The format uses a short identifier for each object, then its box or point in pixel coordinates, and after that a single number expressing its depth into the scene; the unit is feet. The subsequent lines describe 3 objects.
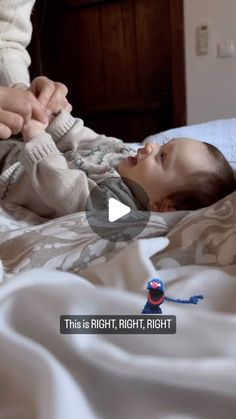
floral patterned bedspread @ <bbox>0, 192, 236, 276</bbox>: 1.86
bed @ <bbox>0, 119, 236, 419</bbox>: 1.07
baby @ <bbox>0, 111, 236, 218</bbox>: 2.52
